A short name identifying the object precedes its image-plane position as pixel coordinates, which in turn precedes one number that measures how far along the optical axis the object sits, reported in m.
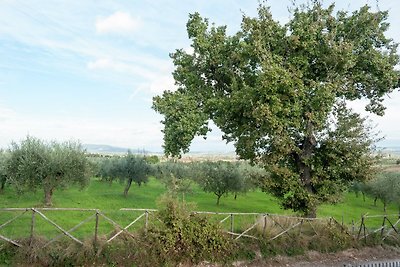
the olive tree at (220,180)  43.19
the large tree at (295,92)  24.09
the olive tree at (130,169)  46.19
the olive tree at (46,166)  32.34
